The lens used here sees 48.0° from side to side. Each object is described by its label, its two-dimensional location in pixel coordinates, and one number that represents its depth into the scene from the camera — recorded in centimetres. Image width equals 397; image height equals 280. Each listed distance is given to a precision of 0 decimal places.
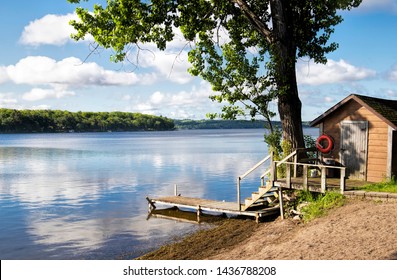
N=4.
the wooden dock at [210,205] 2188
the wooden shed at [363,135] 2039
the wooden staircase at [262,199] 2130
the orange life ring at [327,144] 2173
